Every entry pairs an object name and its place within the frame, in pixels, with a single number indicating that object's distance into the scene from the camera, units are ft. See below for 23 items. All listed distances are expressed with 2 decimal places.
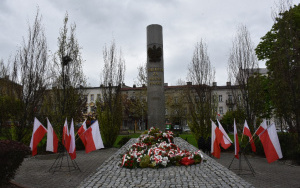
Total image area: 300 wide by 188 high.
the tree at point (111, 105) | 63.26
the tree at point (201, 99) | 58.54
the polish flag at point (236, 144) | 26.29
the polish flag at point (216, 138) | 26.99
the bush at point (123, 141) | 62.48
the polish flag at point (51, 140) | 29.24
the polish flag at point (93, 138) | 26.89
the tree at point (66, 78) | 52.80
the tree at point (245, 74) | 53.01
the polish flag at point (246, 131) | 29.58
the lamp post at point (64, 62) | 51.85
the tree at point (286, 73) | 40.09
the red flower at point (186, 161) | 23.31
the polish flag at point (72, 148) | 27.86
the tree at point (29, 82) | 46.91
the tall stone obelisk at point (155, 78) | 48.16
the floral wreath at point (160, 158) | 22.65
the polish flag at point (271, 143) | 23.41
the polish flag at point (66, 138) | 29.20
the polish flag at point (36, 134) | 28.17
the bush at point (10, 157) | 21.86
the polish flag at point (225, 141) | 26.84
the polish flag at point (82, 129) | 32.90
